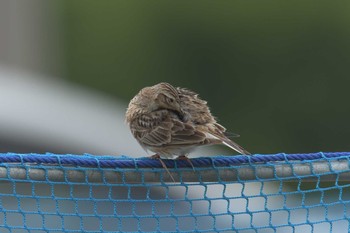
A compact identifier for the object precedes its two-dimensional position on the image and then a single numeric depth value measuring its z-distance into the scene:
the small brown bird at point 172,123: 11.81
